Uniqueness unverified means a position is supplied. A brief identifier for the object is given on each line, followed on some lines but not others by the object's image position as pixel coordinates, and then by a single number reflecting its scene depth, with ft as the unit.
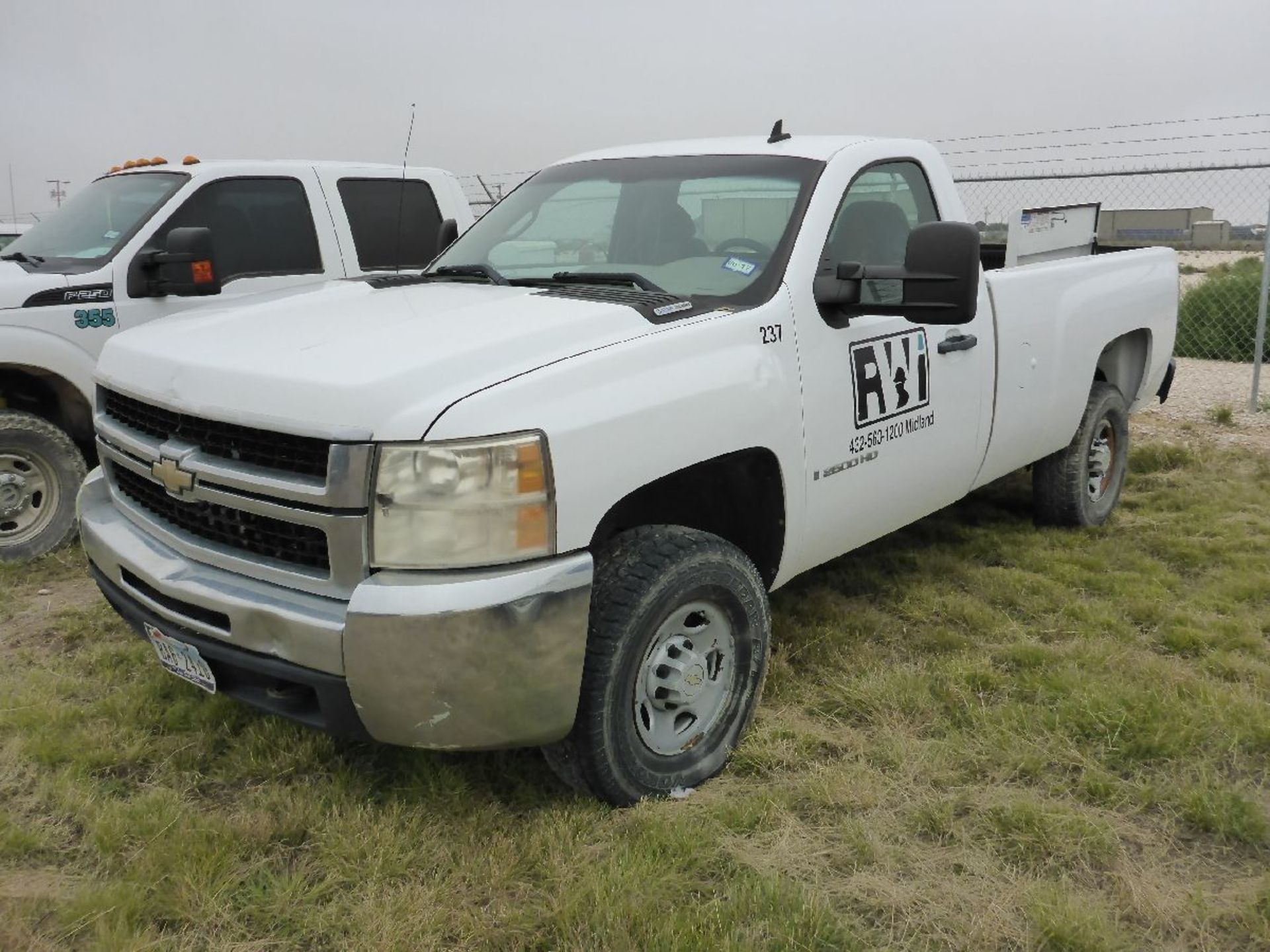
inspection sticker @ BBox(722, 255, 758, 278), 11.27
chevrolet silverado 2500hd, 8.18
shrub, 37.35
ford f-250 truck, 16.85
